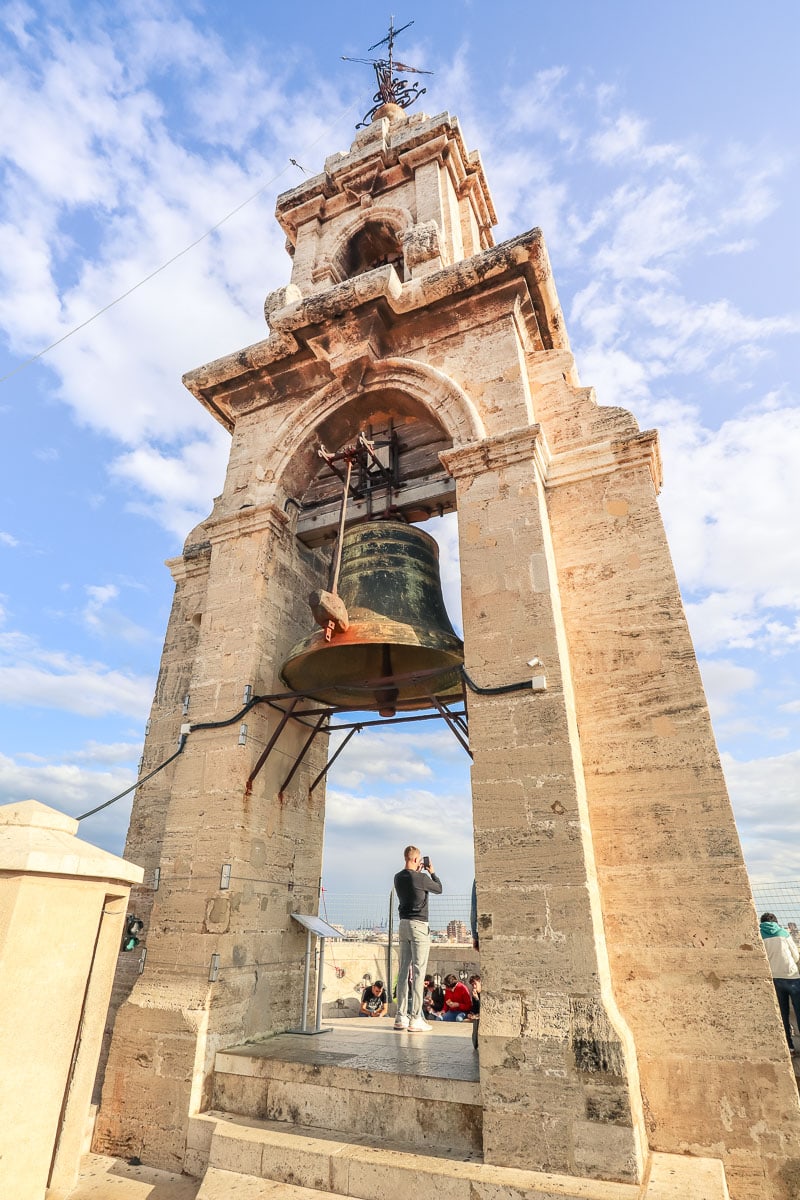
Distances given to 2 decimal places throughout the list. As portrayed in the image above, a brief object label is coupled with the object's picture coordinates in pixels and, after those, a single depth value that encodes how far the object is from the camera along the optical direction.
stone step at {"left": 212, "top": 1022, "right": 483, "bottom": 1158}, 3.32
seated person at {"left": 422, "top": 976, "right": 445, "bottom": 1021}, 7.20
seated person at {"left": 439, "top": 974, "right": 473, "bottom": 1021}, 6.50
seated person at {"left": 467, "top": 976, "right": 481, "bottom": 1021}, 6.24
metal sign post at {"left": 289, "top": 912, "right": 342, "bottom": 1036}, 4.77
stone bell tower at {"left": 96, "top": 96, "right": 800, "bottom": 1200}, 3.24
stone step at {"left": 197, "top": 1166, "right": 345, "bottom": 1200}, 2.98
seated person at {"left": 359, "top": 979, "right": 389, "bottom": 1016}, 8.33
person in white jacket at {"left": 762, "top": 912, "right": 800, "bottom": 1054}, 4.63
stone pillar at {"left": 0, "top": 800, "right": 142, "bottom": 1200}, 1.92
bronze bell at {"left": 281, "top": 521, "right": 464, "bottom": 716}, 4.74
